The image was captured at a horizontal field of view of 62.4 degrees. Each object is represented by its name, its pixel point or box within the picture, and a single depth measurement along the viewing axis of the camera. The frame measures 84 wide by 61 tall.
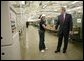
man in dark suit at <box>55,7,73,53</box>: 1.71
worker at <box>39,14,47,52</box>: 1.88
